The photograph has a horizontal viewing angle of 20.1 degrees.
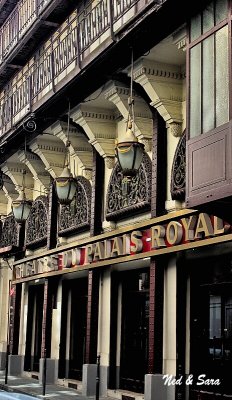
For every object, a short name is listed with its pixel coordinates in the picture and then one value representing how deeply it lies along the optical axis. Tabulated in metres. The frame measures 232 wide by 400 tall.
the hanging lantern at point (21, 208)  19.23
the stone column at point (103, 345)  16.34
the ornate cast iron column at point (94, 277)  16.69
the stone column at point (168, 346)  13.29
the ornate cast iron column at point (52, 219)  20.41
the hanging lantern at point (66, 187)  15.96
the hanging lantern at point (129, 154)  12.59
